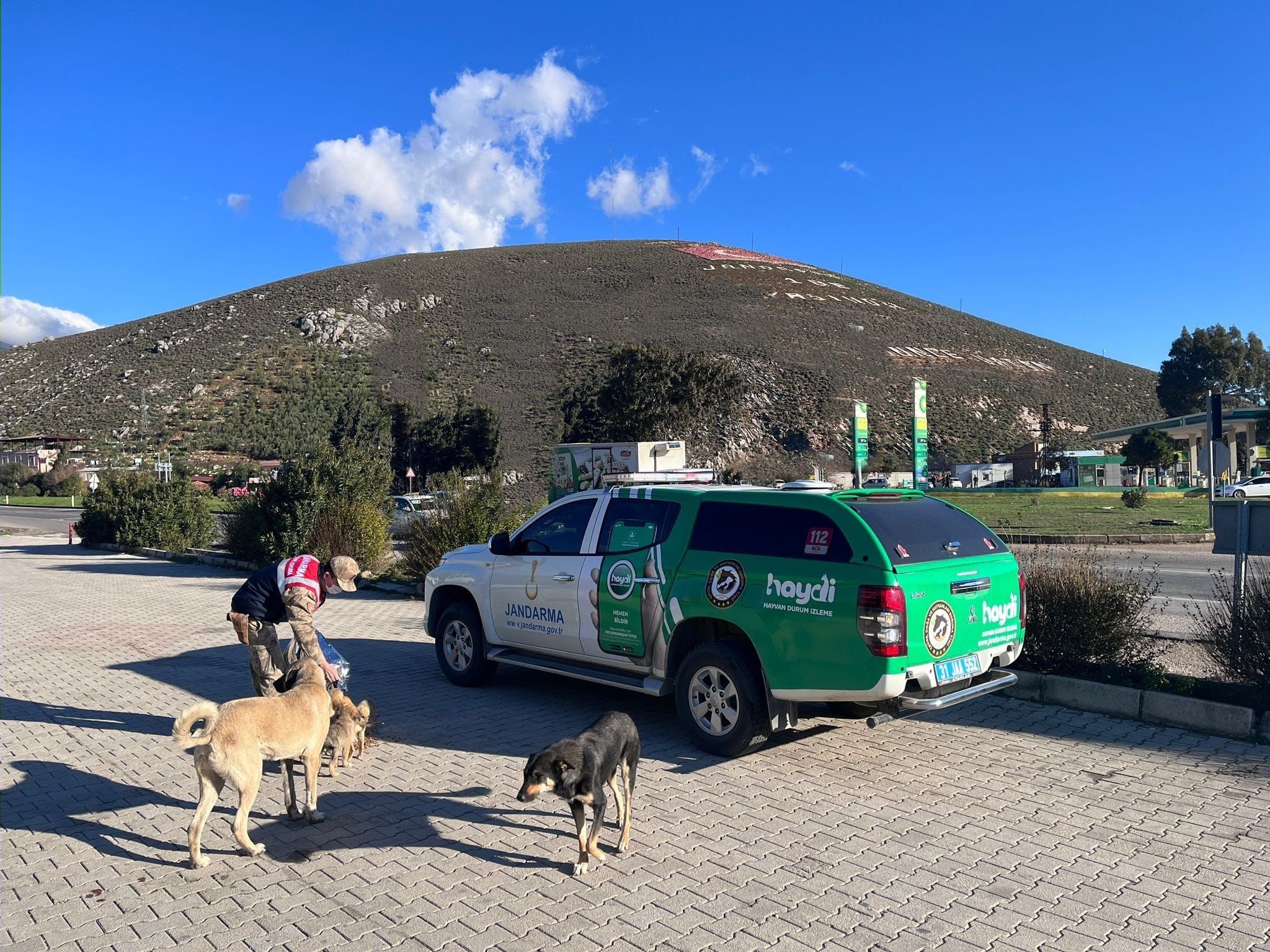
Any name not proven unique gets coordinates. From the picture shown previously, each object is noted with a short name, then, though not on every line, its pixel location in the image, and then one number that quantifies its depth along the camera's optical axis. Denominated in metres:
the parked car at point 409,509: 16.63
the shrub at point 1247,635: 6.85
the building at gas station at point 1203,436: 52.47
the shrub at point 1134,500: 32.84
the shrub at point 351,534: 16.94
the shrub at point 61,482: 54.50
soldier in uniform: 6.11
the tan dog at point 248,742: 4.62
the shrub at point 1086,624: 7.68
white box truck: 19.44
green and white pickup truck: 5.61
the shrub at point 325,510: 17.00
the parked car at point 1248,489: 36.56
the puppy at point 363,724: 6.46
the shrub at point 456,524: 15.02
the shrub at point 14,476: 60.88
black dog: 4.35
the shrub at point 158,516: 24.12
